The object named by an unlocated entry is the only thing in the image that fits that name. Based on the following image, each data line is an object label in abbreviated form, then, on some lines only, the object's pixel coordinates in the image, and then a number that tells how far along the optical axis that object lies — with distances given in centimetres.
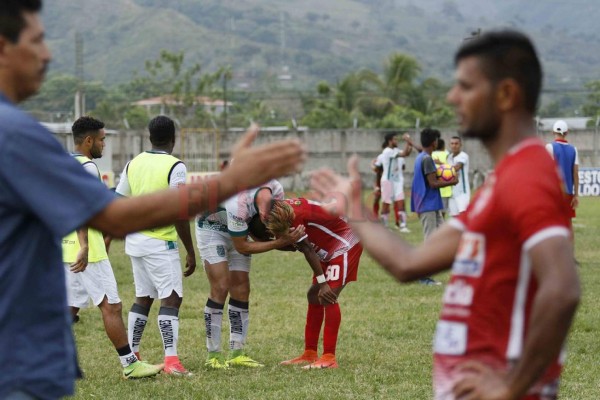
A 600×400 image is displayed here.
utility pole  3912
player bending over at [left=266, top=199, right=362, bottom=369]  919
